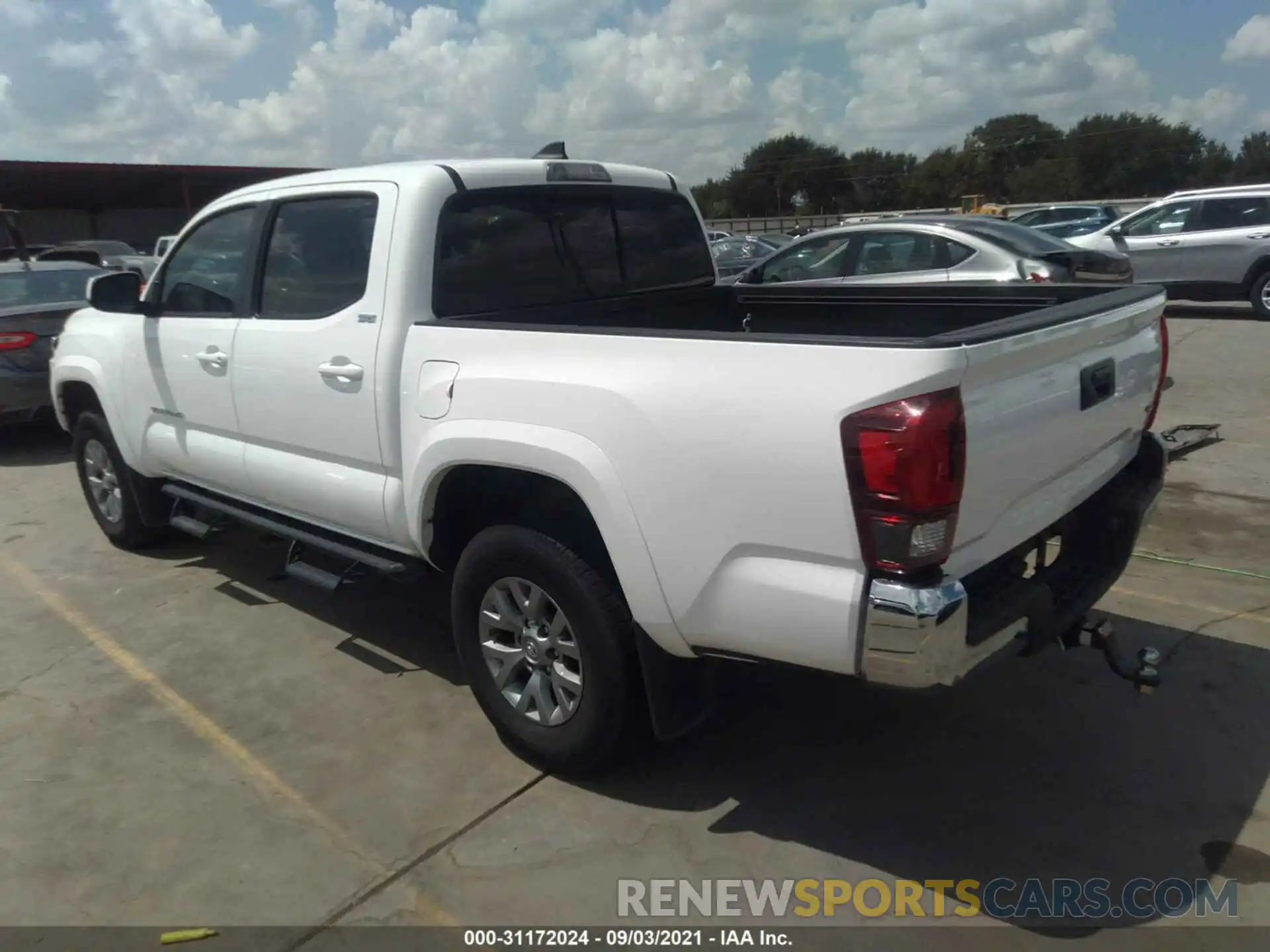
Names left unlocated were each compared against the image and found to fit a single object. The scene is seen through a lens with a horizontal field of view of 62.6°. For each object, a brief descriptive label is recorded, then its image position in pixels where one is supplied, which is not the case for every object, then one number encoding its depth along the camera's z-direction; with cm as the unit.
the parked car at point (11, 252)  2662
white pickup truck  260
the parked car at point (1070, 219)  1806
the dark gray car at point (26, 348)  876
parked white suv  1384
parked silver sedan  942
